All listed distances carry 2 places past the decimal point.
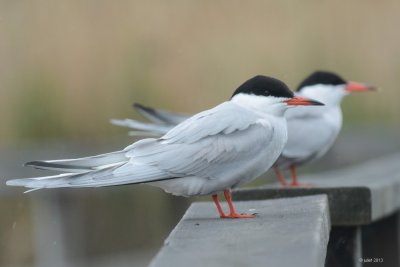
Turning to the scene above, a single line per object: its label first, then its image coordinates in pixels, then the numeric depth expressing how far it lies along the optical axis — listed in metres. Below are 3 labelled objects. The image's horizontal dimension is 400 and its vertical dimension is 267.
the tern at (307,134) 14.24
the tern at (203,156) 9.16
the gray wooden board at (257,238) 6.04
